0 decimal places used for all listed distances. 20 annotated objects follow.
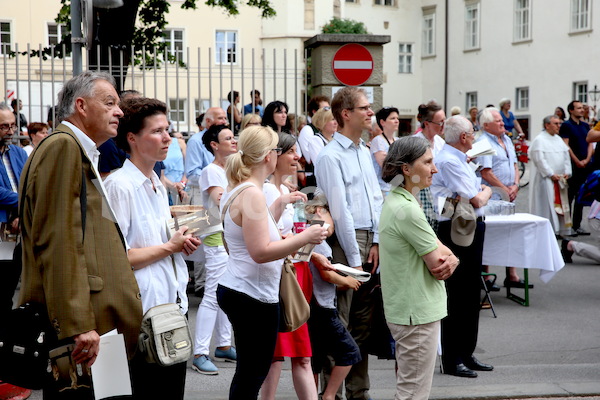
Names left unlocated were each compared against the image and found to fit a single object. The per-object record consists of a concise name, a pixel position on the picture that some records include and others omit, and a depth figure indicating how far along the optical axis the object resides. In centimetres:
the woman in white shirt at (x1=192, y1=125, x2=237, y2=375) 1163
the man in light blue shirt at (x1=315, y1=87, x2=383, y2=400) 952
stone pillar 2050
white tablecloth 1479
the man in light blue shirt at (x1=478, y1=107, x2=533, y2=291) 1526
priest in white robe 2284
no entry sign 2063
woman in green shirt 797
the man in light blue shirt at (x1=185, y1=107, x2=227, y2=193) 1547
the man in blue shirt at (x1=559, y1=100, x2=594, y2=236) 2462
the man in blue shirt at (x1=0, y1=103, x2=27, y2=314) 1000
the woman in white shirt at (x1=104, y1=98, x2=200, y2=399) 640
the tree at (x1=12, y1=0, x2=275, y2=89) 1992
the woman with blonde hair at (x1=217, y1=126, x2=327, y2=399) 728
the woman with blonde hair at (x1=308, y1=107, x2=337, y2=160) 1490
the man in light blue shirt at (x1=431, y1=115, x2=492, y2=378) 1102
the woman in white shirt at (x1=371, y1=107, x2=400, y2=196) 1551
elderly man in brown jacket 562
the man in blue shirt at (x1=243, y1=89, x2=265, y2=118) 2323
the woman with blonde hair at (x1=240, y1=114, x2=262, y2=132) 1455
